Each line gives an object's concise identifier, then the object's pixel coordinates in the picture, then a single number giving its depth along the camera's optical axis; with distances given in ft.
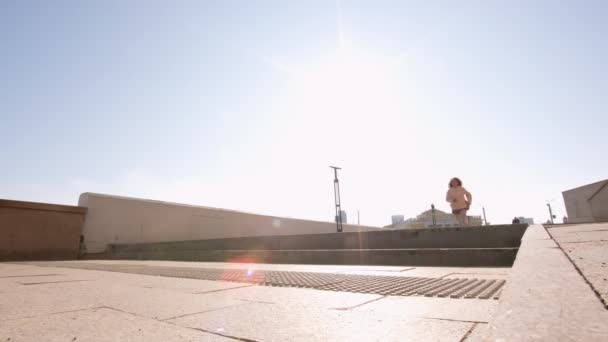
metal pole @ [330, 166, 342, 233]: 61.93
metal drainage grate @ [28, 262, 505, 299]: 7.57
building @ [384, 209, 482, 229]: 150.92
